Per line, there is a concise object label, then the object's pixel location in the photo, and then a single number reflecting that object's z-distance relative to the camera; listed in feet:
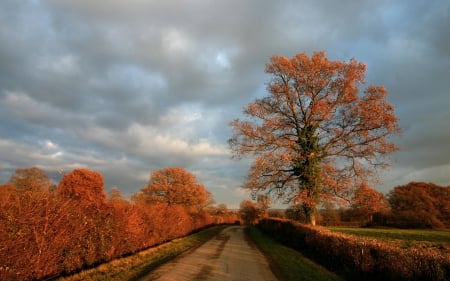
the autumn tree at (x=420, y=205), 208.28
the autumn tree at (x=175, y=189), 231.50
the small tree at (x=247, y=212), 346.54
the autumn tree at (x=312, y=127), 80.28
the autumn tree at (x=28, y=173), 112.94
